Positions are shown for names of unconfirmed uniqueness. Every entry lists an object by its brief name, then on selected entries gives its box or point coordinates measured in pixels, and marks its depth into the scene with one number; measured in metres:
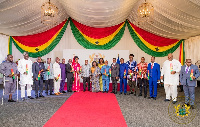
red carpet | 3.76
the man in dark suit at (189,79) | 5.20
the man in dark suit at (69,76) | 8.34
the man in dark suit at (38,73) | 6.81
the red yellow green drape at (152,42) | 10.63
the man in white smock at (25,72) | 6.44
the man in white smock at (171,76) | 6.05
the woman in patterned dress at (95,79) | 8.13
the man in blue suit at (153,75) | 6.66
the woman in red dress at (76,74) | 8.44
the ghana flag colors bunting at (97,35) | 10.64
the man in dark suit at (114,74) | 7.81
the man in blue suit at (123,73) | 7.71
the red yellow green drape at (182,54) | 11.02
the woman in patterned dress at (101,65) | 8.44
